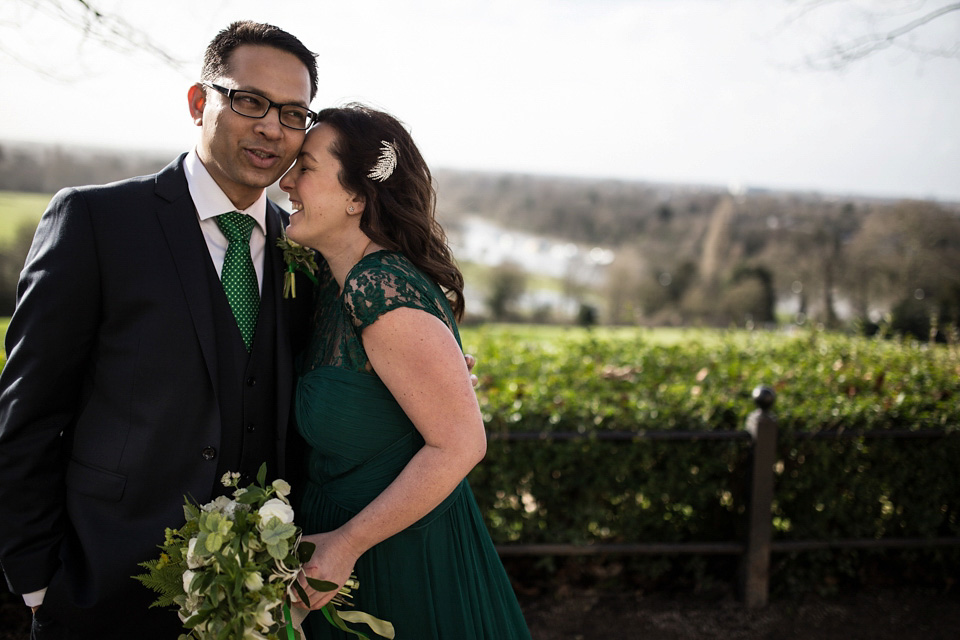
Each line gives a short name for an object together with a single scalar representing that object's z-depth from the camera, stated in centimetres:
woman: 181
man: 185
